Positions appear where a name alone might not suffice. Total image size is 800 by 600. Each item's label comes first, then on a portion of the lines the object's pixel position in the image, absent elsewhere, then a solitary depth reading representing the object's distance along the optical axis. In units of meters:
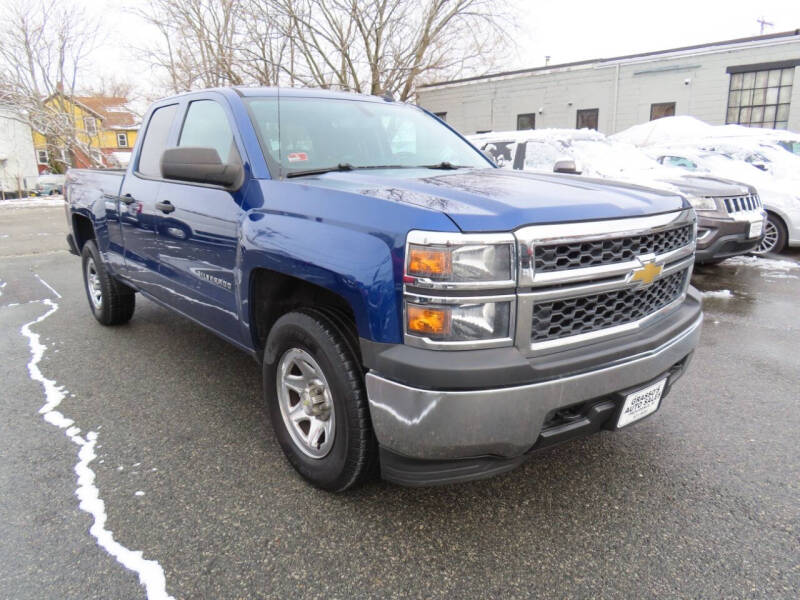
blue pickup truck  1.88
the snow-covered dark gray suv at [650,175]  6.52
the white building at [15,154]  41.75
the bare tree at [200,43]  22.19
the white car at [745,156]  8.22
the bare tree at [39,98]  25.34
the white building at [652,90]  17.53
